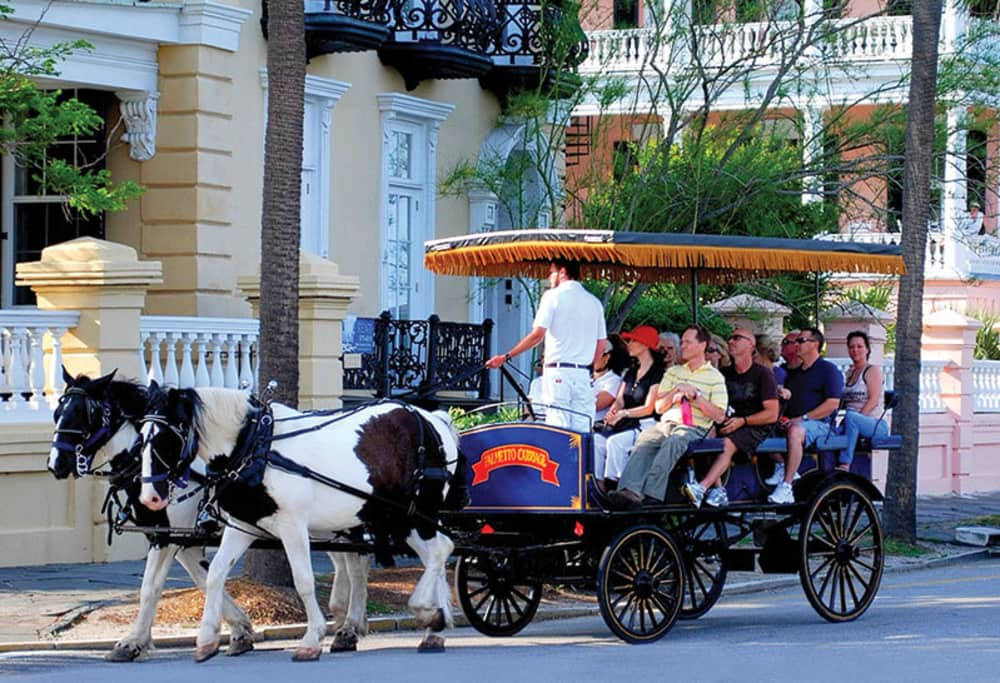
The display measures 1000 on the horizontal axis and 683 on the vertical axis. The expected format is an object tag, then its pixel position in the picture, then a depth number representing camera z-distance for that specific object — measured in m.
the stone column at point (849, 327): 26.59
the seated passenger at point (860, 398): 15.36
